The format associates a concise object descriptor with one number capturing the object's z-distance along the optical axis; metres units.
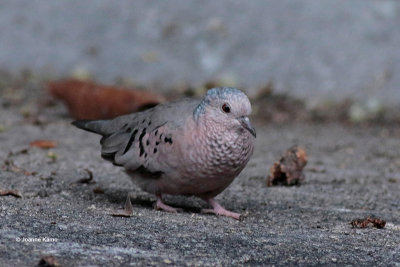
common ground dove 9.23
